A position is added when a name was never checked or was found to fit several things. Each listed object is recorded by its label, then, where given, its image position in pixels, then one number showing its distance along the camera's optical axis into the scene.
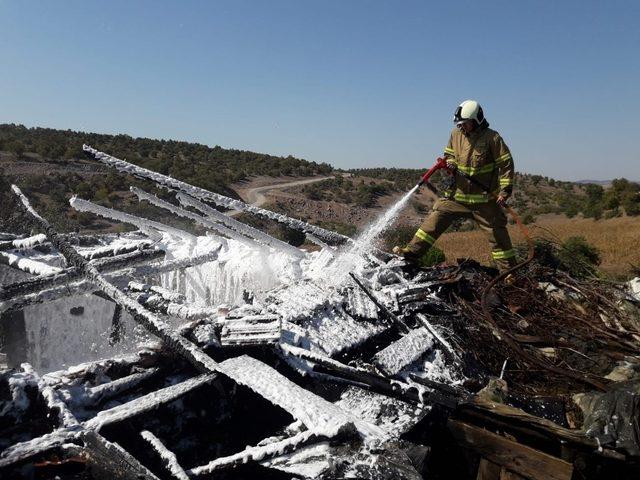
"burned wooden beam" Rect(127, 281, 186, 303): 3.18
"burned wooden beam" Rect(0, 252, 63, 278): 3.87
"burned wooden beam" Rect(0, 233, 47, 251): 4.35
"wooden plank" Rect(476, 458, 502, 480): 2.21
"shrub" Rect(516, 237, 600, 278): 6.16
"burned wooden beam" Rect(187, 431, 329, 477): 1.66
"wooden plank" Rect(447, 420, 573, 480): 2.02
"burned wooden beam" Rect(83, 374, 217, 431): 1.77
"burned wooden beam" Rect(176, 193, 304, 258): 4.39
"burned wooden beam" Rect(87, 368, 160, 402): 2.04
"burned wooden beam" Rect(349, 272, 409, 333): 3.28
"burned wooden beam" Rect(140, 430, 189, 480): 1.56
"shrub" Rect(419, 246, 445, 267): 7.64
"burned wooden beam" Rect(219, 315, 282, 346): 2.50
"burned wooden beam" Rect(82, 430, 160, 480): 1.51
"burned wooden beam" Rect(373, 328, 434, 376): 2.73
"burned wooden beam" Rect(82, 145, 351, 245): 4.44
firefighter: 4.63
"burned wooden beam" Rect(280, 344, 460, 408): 2.35
